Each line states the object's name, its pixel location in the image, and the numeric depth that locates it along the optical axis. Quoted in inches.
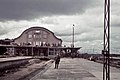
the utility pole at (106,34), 376.8
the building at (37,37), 2997.1
